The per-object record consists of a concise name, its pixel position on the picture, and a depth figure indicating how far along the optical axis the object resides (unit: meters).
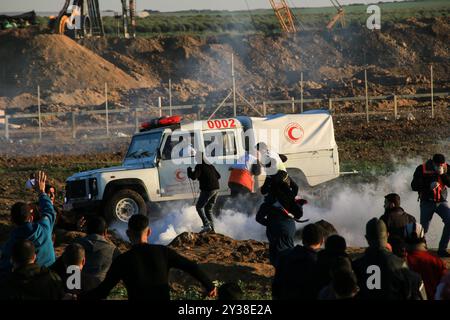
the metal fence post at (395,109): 43.41
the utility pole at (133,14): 78.25
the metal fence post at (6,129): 42.78
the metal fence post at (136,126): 41.04
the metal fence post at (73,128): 41.44
